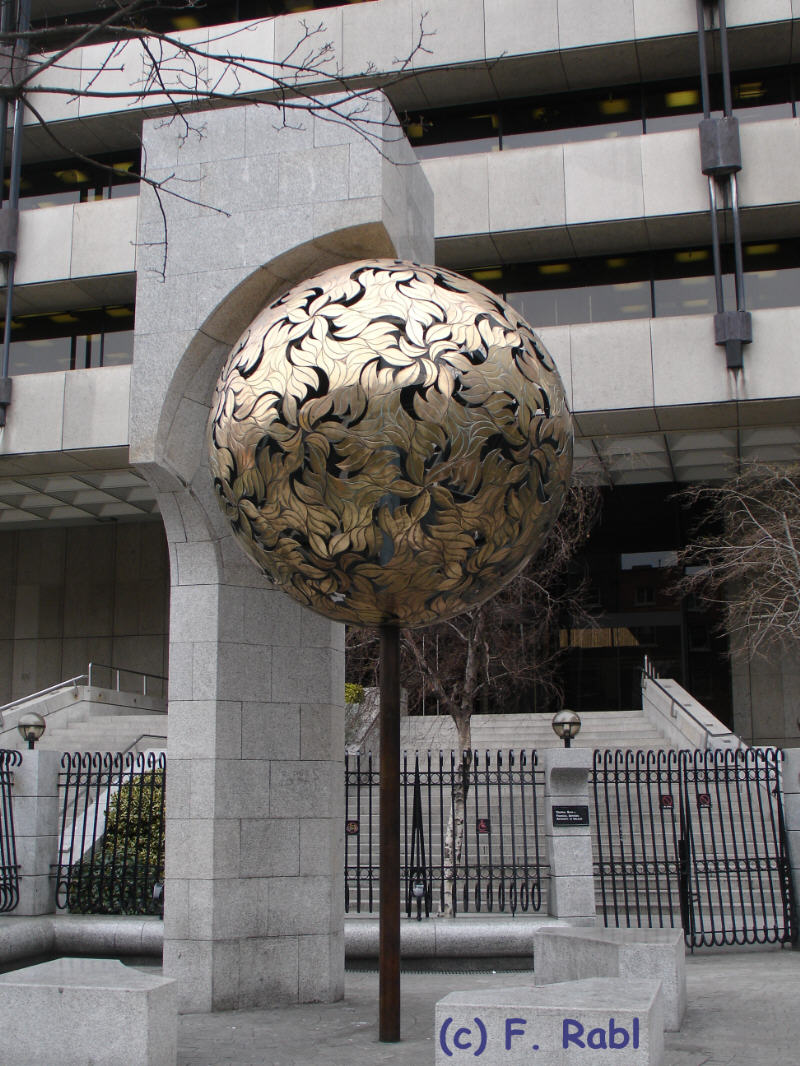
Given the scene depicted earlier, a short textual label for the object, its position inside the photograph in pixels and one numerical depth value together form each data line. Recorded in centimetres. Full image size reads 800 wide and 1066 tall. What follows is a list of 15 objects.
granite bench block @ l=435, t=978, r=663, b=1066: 505
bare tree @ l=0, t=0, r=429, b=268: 821
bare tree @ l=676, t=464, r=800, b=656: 2194
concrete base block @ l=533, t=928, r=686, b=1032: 740
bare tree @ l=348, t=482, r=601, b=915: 1841
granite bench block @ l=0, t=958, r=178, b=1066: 584
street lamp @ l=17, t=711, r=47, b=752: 1288
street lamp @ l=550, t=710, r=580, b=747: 1198
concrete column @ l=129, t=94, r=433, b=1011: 805
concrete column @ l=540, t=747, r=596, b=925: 1138
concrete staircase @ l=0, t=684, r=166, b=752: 2477
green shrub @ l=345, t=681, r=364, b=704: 2362
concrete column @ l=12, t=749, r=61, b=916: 1180
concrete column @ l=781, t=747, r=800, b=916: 1246
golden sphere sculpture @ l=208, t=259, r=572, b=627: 572
